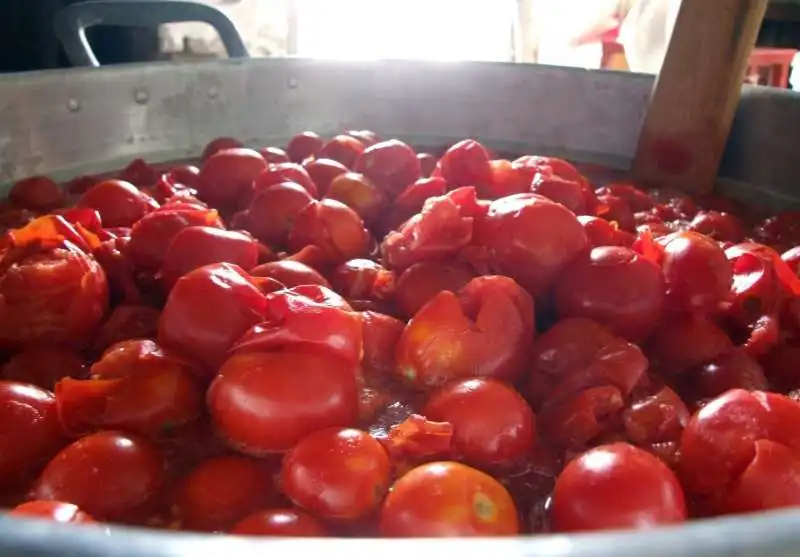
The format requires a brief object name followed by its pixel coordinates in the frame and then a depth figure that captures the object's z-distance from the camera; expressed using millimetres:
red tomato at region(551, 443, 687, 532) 423
